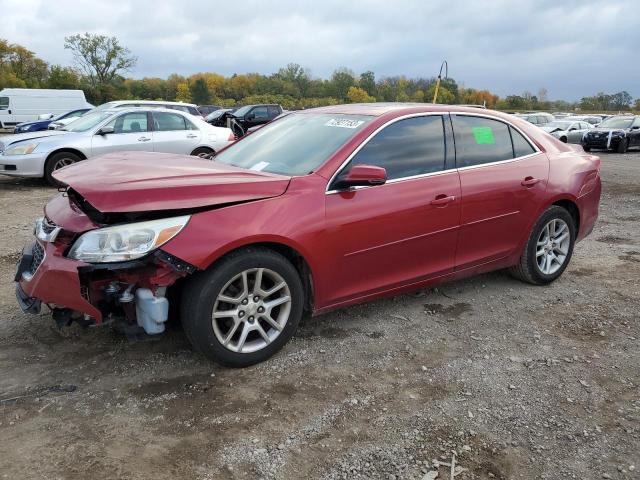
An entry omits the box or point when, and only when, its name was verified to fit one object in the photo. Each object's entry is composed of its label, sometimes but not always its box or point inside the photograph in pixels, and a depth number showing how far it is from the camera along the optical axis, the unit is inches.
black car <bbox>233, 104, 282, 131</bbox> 842.2
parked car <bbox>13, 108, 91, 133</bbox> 677.4
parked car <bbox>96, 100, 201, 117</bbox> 538.4
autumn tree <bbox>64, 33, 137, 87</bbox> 2506.2
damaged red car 114.8
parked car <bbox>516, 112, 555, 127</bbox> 978.2
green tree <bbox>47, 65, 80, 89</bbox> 2191.2
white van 1053.2
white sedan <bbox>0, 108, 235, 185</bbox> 367.2
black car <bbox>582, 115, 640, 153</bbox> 834.2
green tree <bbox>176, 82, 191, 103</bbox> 3373.5
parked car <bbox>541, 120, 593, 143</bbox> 915.4
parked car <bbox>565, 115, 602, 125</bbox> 1288.1
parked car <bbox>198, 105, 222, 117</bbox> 1263.0
